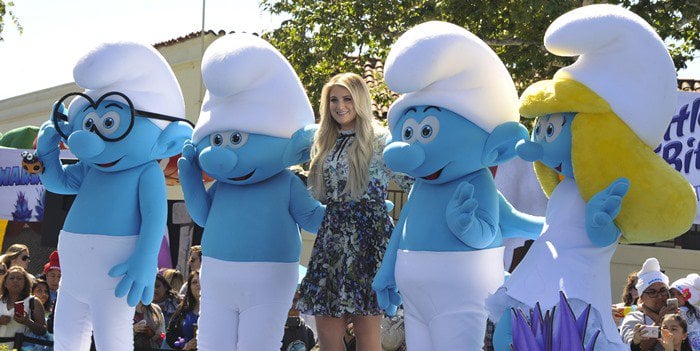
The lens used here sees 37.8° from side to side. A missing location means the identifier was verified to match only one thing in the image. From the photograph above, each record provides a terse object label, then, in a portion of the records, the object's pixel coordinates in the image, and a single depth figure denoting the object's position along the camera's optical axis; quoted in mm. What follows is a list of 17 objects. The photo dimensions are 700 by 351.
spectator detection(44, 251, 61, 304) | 9562
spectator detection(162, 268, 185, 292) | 9672
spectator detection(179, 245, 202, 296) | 9220
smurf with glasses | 6242
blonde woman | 5727
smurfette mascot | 4637
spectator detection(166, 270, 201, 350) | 8047
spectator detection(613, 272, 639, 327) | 8517
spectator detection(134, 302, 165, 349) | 8312
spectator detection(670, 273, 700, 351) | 7403
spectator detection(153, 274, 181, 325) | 9000
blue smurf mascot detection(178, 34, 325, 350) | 5805
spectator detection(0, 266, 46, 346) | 8602
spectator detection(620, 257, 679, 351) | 7395
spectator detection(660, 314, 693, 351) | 7184
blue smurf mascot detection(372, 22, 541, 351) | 5152
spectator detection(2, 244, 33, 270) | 9969
